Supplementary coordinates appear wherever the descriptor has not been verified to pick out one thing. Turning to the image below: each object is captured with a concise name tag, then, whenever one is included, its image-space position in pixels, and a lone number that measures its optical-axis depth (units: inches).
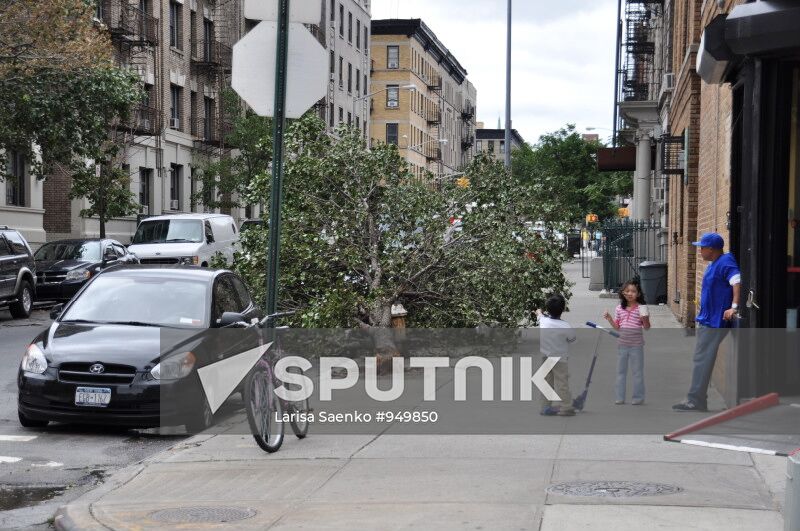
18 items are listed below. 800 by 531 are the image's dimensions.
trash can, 1049.5
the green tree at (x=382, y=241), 579.2
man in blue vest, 421.4
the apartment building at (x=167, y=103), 1496.1
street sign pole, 356.8
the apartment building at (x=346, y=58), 2669.8
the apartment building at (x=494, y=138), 6505.9
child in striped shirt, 458.9
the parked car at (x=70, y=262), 1011.3
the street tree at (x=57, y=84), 879.7
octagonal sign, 359.6
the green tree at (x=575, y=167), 3034.0
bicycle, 354.9
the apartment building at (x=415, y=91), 3580.2
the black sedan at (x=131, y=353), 406.9
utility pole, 1550.2
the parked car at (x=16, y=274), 909.2
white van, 1153.4
